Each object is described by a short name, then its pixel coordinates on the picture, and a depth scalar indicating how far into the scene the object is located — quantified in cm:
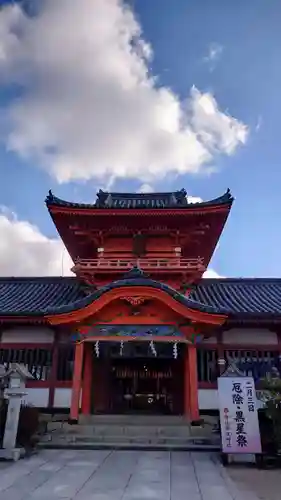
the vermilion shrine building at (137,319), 1435
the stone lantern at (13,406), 932
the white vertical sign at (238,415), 905
